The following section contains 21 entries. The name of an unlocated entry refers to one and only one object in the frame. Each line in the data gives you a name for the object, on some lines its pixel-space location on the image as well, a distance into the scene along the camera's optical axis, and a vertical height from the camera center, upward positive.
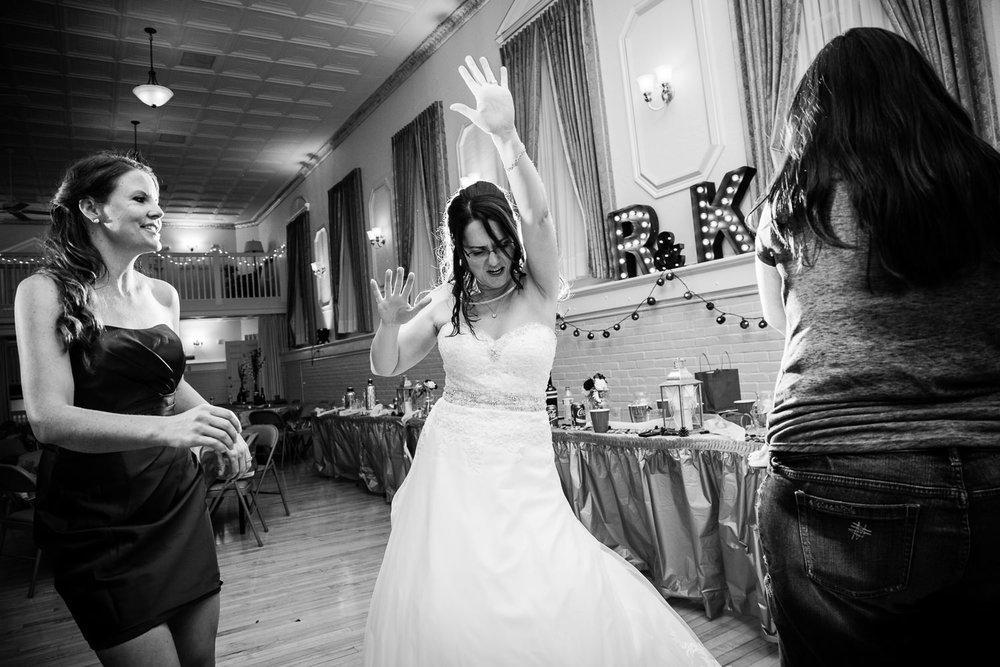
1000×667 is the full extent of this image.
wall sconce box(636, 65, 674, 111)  4.77 +2.11
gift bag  3.73 -0.21
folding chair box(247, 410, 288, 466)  8.78 -0.34
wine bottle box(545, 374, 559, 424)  4.40 -0.25
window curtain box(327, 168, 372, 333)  10.15 +2.27
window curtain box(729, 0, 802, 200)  3.90 +1.81
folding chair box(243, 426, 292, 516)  5.87 -0.42
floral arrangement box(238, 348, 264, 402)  14.59 +0.63
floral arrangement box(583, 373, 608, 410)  3.95 -0.17
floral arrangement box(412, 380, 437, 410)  6.14 -0.11
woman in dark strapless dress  1.19 -0.06
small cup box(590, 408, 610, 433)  3.68 -0.32
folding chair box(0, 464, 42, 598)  4.10 -0.62
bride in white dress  1.30 -0.30
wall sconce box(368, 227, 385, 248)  9.53 +2.24
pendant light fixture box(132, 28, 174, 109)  7.48 +3.72
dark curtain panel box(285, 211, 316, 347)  12.95 +2.20
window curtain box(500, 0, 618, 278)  5.36 +2.28
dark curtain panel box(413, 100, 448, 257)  7.92 +2.78
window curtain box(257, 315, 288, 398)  15.23 +1.16
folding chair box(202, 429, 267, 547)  4.95 -0.77
